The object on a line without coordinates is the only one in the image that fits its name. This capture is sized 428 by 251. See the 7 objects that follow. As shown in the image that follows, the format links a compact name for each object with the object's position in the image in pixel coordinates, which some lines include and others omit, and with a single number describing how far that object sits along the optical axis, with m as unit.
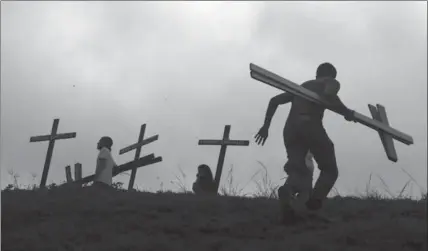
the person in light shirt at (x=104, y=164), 14.13
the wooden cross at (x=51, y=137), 19.31
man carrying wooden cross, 9.61
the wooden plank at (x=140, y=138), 20.34
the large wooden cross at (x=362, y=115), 9.56
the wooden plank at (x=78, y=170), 19.83
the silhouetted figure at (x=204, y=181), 13.75
